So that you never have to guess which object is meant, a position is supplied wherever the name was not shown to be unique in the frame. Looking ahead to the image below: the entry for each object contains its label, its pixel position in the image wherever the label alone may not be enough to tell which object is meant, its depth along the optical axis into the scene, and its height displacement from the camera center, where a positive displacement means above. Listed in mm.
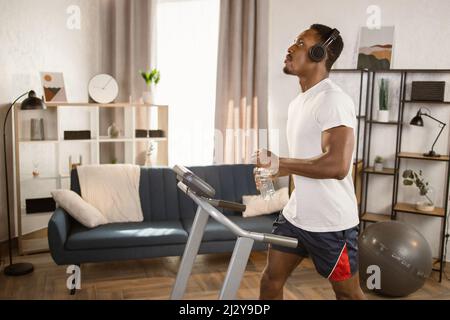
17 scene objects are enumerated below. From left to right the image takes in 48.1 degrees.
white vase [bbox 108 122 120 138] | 4379 -297
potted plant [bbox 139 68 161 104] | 4410 +150
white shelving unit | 3969 -444
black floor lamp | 3453 -1126
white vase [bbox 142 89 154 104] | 4406 +6
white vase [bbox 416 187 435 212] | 3705 -753
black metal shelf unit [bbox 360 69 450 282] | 3664 -524
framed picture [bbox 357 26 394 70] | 3941 +417
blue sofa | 3225 -887
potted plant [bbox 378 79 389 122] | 3857 -14
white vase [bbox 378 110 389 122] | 3855 -105
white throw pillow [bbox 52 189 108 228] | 3391 -754
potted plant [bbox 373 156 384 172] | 3926 -487
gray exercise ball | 3117 -983
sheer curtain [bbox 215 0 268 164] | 4473 +177
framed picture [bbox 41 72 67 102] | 4043 +76
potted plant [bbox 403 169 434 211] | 3693 -614
